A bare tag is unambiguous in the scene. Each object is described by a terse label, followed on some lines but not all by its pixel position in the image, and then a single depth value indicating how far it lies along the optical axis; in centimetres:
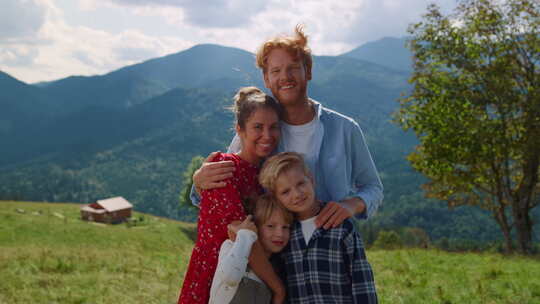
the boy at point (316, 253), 326
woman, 328
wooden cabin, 5119
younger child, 306
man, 354
